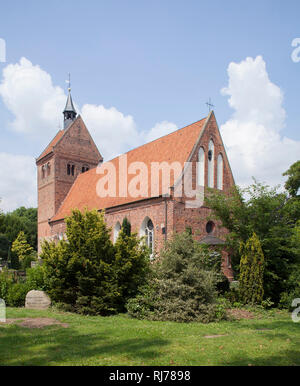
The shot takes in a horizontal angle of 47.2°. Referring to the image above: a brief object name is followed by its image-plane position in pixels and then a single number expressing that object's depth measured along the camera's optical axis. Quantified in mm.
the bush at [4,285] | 14238
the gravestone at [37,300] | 12585
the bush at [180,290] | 10336
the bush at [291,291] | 12758
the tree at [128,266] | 11602
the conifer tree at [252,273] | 13273
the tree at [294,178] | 34031
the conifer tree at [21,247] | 46594
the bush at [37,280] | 13797
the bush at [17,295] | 13734
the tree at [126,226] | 23250
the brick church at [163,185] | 21016
